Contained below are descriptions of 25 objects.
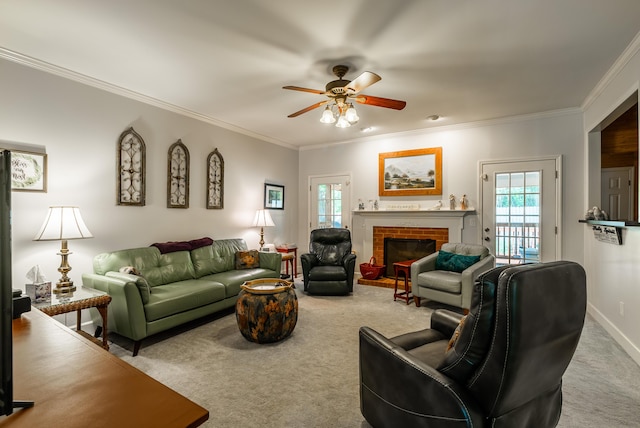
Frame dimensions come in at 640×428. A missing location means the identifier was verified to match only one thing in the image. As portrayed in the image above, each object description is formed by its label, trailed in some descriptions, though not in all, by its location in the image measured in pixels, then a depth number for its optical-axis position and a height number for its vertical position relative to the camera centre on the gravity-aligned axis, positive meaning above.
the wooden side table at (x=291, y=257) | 5.15 -0.71
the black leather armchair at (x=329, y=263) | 4.58 -0.75
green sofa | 2.76 -0.76
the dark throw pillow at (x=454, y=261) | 4.04 -0.61
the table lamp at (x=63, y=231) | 2.67 -0.15
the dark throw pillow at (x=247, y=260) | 4.36 -0.64
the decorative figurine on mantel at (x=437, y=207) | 5.08 +0.12
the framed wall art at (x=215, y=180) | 4.62 +0.50
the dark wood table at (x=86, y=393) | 0.79 -0.51
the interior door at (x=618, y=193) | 4.94 +0.35
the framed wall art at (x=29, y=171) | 2.79 +0.38
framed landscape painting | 5.18 +0.72
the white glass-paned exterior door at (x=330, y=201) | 6.03 +0.26
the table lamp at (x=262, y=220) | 5.16 -0.10
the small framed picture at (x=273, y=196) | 5.68 +0.33
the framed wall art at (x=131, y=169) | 3.56 +0.53
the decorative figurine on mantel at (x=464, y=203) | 4.87 +0.18
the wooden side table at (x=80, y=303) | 2.36 -0.70
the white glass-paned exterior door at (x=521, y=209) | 4.37 +0.08
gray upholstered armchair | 3.67 -0.74
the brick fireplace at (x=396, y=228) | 5.00 -0.23
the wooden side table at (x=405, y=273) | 4.30 -0.83
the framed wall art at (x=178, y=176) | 4.09 +0.51
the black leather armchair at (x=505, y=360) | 1.14 -0.57
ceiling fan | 2.90 +1.12
